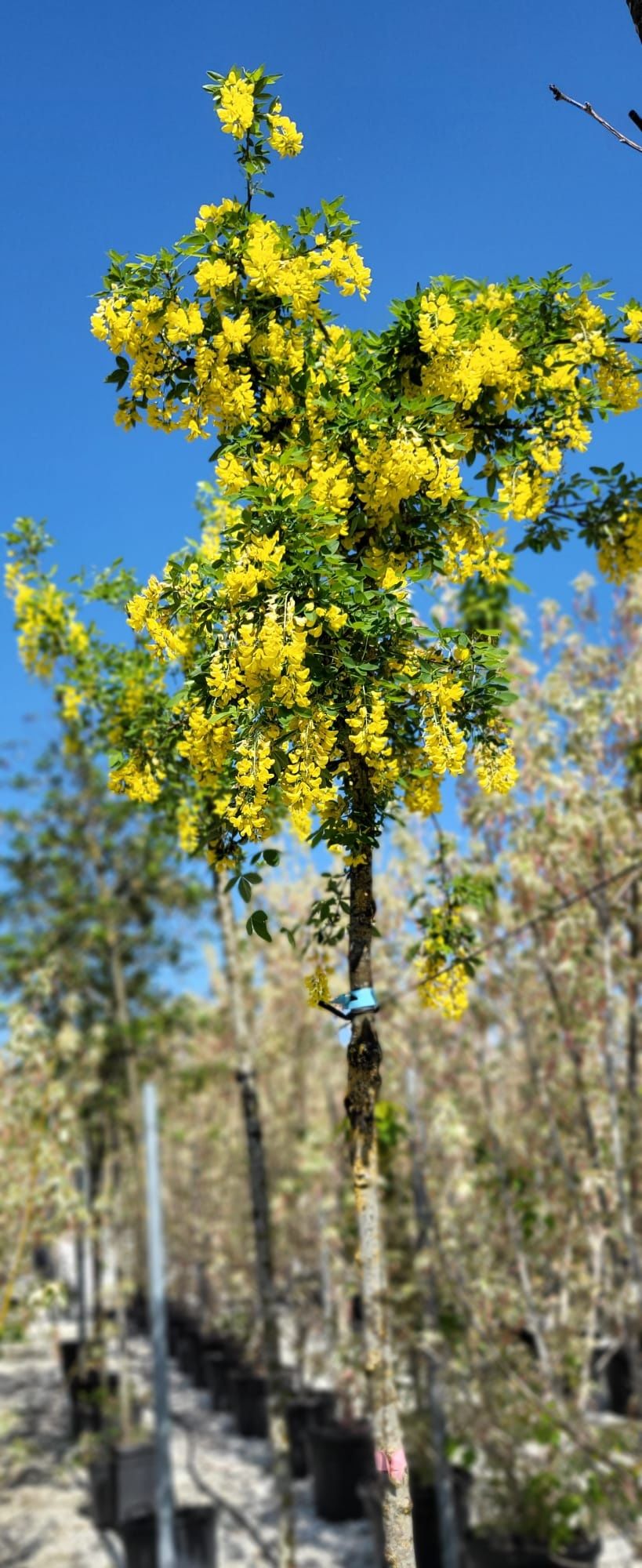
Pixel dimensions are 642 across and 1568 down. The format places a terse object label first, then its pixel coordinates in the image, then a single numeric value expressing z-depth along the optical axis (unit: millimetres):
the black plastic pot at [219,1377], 12594
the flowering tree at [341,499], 2447
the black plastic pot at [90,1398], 9914
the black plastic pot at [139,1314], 18984
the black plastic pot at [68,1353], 13734
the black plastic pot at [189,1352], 14657
